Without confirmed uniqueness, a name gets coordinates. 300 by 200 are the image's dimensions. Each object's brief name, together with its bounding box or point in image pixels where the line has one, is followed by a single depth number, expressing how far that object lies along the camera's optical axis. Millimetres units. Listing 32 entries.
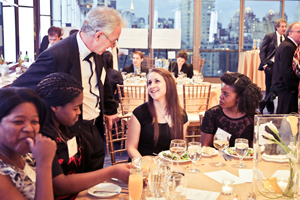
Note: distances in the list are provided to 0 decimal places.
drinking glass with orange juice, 1368
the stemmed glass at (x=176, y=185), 1283
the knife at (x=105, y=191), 1522
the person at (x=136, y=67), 6631
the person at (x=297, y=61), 4327
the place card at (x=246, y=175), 1722
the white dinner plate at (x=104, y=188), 1494
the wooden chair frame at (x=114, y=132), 2469
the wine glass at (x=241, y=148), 1884
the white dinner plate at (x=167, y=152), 1957
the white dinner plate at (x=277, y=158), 1313
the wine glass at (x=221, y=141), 2035
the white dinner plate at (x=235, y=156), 2047
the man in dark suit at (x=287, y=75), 4799
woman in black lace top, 2549
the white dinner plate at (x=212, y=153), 2096
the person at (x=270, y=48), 6742
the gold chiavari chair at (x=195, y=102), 4574
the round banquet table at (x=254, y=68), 9297
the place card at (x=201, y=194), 1485
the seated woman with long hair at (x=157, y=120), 2537
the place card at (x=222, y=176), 1704
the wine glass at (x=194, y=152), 1803
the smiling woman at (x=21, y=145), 1260
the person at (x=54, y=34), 5836
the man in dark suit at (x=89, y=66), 2143
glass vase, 1309
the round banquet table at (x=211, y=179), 1331
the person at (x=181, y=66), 6945
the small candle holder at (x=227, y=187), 1512
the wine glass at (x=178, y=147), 1896
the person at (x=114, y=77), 4844
